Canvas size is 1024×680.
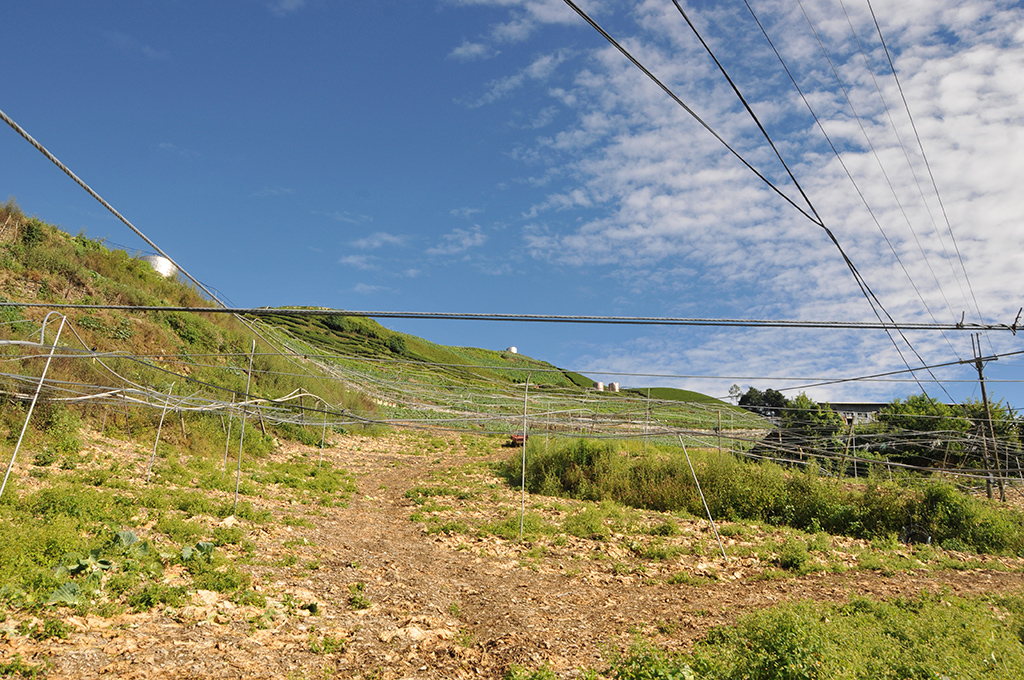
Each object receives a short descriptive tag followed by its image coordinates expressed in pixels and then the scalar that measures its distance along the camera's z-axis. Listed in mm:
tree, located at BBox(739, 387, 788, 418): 61969
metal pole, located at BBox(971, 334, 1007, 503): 16781
